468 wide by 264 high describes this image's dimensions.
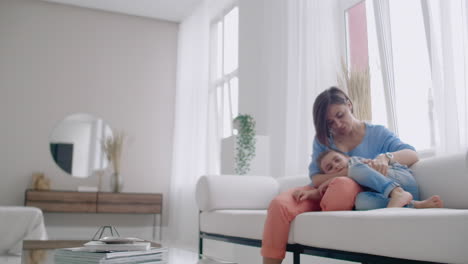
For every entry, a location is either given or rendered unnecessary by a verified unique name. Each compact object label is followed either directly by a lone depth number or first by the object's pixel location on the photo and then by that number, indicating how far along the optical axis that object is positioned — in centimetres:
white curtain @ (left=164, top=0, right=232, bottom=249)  570
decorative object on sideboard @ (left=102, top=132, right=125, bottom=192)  628
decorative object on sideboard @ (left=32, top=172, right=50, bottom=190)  589
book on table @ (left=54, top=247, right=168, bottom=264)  103
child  186
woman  197
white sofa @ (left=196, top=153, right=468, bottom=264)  130
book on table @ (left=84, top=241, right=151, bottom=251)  108
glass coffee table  127
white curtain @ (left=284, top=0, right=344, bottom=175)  357
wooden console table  562
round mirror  635
